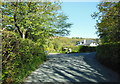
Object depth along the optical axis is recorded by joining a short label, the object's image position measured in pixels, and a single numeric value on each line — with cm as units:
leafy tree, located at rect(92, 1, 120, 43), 716
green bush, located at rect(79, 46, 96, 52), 2368
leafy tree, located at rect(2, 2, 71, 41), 673
